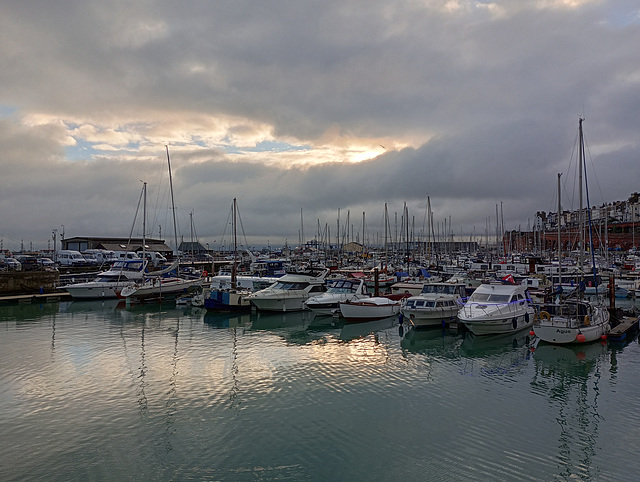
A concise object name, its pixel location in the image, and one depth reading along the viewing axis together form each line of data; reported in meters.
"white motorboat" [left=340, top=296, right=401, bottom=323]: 34.34
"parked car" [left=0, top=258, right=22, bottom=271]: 61.88
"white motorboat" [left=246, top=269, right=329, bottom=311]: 39.53
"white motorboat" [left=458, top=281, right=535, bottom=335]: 27.42
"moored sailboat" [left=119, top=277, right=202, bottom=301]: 47.03
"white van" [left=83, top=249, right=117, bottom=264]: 91.19
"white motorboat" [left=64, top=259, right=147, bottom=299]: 49.59
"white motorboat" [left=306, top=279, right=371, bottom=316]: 36.91
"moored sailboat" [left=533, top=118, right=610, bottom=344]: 24.66
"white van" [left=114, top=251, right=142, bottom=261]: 87.04
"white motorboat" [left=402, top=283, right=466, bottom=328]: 30.88
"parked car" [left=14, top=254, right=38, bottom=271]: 63.98
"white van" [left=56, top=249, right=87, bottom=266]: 82.00
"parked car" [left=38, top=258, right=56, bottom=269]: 69.51
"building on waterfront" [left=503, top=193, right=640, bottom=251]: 118.00
